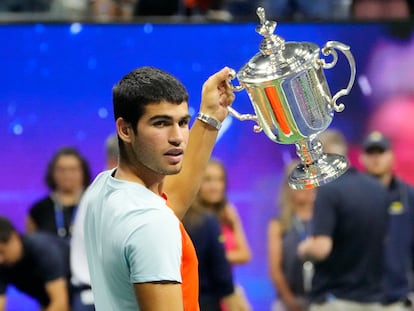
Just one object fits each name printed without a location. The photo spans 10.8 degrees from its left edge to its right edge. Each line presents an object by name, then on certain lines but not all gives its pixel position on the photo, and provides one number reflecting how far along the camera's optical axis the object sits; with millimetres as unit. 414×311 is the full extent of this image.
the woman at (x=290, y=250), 11756
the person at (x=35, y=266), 10898
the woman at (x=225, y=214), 11455
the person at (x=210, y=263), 9551
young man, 4915
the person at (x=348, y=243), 10876
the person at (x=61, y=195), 11493
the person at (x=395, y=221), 11530
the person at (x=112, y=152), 10800
